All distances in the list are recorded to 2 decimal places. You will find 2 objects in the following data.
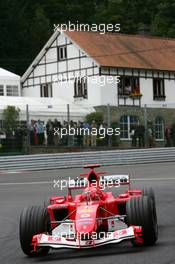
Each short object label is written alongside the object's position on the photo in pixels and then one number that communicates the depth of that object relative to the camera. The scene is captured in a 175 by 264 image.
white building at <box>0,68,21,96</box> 51.03
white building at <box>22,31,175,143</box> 48.12
